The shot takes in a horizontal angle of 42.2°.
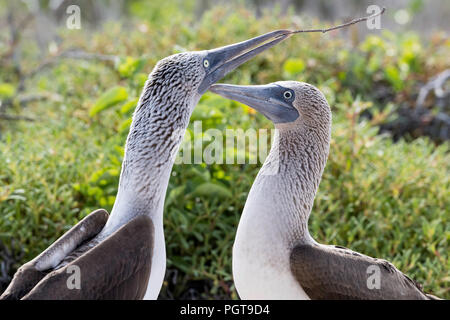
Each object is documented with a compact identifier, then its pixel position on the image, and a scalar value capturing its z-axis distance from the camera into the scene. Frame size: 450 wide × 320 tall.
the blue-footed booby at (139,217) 2.35
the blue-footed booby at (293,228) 2.63
